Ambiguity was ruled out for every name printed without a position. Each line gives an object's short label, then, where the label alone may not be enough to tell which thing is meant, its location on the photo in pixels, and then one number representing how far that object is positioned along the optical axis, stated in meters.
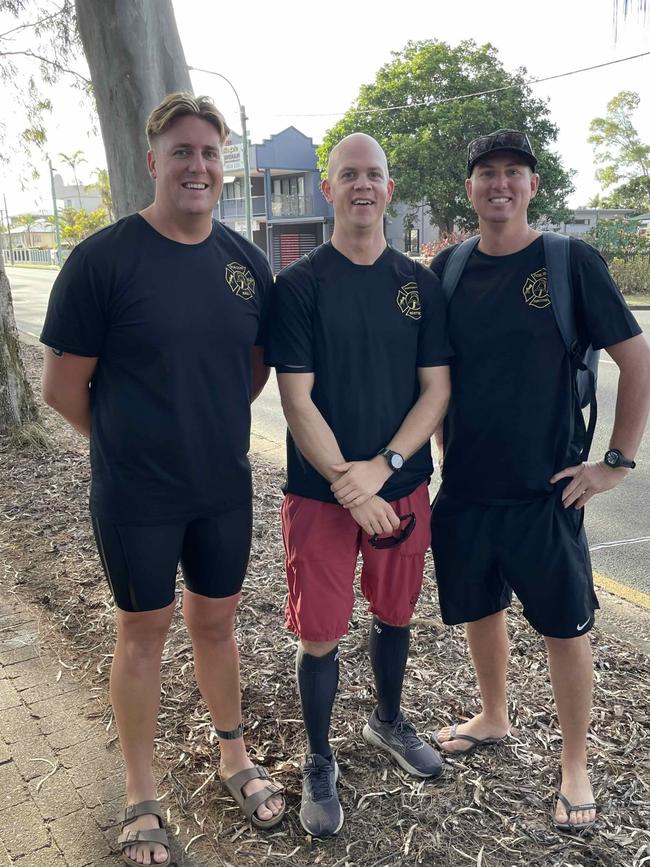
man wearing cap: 2.45
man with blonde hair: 2.23
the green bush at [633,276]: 25.08
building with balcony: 41.16
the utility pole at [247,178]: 24.08
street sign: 20.10
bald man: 2.47
